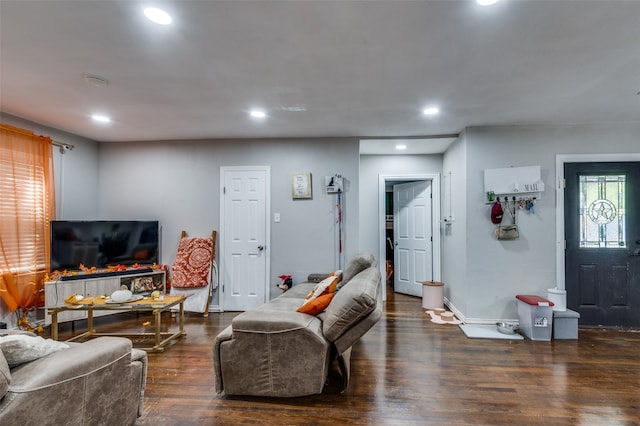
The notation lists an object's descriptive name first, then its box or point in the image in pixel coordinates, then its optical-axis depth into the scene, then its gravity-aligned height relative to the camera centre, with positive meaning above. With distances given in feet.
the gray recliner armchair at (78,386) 4.31 -2.53
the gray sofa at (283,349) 7.01 -2.84
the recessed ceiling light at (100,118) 11.68 +3.79
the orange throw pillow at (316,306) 7.98 -2.15
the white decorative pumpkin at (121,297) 10.34 -2.49
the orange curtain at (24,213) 11.07 +0.26
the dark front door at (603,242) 12.06 -0.84
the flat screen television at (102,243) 12.47 -0.96
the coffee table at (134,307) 10.05 -2.78
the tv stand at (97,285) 11.70 -2.59
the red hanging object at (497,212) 12.25 +0.28
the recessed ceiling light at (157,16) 5.85 +3.83
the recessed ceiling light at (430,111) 10.89 +3.76
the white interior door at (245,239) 14.51 -0.87
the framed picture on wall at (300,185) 14.38 +1.57
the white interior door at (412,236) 17.10 -0.91
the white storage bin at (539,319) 10.98 -3.42
